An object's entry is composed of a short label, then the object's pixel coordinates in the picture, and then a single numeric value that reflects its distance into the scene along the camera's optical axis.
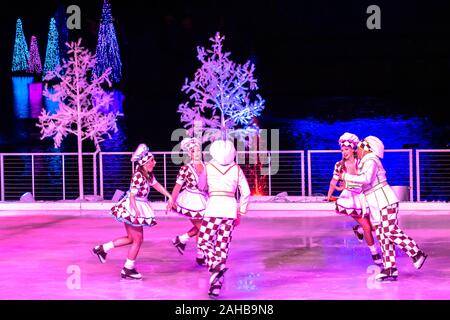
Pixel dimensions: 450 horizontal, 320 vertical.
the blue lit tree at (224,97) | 32.34
